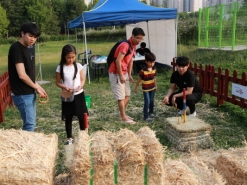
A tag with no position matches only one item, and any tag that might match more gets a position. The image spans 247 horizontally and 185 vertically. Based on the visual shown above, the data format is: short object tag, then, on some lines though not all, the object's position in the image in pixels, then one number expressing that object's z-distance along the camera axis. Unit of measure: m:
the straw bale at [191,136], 3.97
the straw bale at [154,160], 2.18
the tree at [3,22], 42.78
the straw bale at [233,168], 2.68
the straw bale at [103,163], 2.12
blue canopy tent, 8.78
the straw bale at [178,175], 2.48
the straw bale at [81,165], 2.08
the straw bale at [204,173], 2.59
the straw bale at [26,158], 1.95
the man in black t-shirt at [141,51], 11.15
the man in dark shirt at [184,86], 4.73
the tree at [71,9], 55.88
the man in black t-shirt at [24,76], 3.21
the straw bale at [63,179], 2.57
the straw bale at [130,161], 2.12
